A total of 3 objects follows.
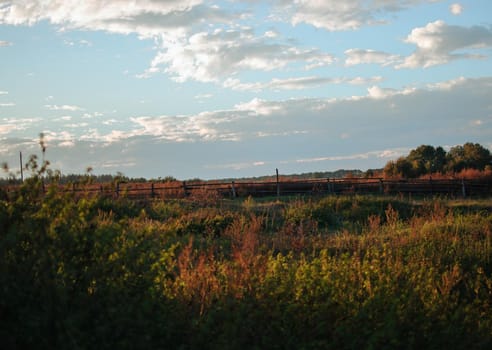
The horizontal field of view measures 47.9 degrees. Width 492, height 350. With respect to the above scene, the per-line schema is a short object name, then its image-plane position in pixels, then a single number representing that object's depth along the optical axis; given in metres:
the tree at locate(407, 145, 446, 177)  46.66
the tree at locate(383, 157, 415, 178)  46.22
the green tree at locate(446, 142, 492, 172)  47.03
